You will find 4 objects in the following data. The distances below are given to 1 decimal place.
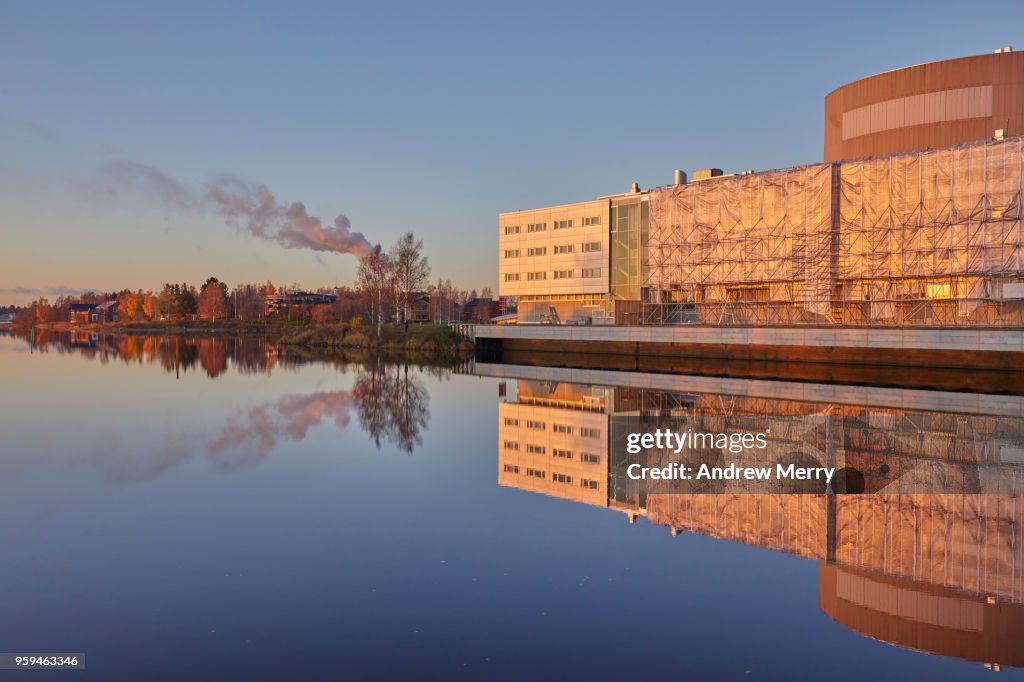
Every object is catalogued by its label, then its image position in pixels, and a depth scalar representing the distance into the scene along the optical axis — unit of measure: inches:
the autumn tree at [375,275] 3164.4
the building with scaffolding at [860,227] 1670.8
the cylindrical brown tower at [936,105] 1831.9
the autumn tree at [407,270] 2989.7
